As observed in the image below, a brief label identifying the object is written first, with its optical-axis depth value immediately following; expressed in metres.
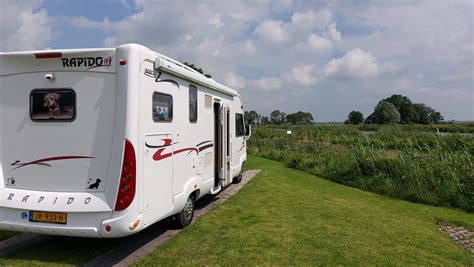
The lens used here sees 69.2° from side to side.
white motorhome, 3.96
